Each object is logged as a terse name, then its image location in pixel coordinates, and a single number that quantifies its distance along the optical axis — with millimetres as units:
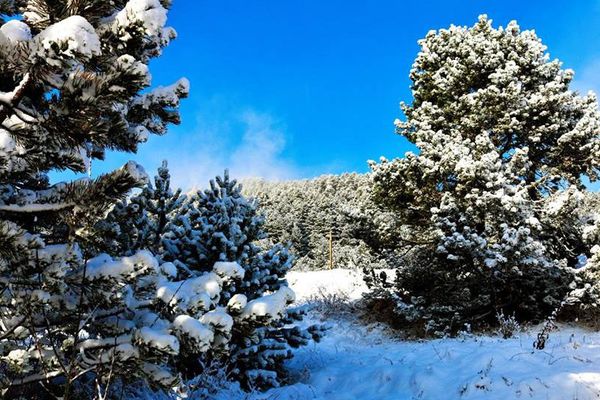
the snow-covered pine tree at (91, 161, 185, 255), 4234
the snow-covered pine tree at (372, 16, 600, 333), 9719
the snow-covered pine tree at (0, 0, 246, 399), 2531
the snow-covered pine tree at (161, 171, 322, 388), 6777
